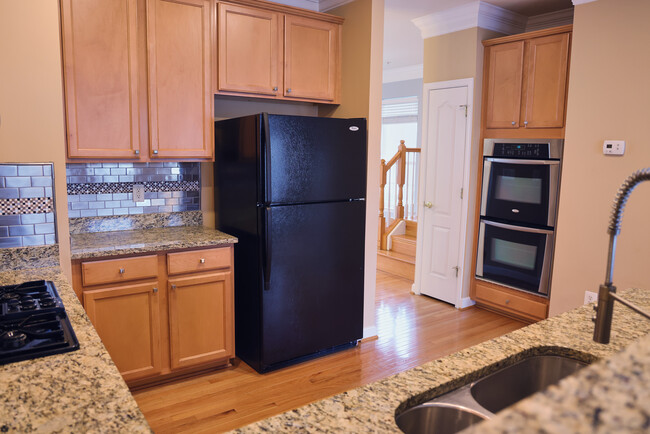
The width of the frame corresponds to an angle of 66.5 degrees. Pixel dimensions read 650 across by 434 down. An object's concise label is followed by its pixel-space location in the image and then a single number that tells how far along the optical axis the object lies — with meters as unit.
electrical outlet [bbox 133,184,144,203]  3.26
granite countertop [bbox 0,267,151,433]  1.03
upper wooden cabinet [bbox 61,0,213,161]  2.70
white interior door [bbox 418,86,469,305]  4.41
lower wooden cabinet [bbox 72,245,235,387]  2.72
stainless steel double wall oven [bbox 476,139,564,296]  3.85
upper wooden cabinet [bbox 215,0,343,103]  3.15
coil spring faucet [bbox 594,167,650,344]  1.02
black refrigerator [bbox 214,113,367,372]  3.00
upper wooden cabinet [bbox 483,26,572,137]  3.77
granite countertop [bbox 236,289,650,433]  0.45
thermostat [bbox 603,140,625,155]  3.30
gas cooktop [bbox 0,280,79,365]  1.37
